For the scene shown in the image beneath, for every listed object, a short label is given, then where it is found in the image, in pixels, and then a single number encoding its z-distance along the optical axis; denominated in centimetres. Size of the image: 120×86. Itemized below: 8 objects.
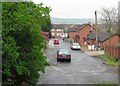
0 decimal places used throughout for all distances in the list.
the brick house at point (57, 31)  11070
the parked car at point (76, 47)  4427
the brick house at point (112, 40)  4173
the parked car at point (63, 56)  2834
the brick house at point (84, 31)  6090
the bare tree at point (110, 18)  4398
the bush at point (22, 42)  1046
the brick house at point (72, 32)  7982
